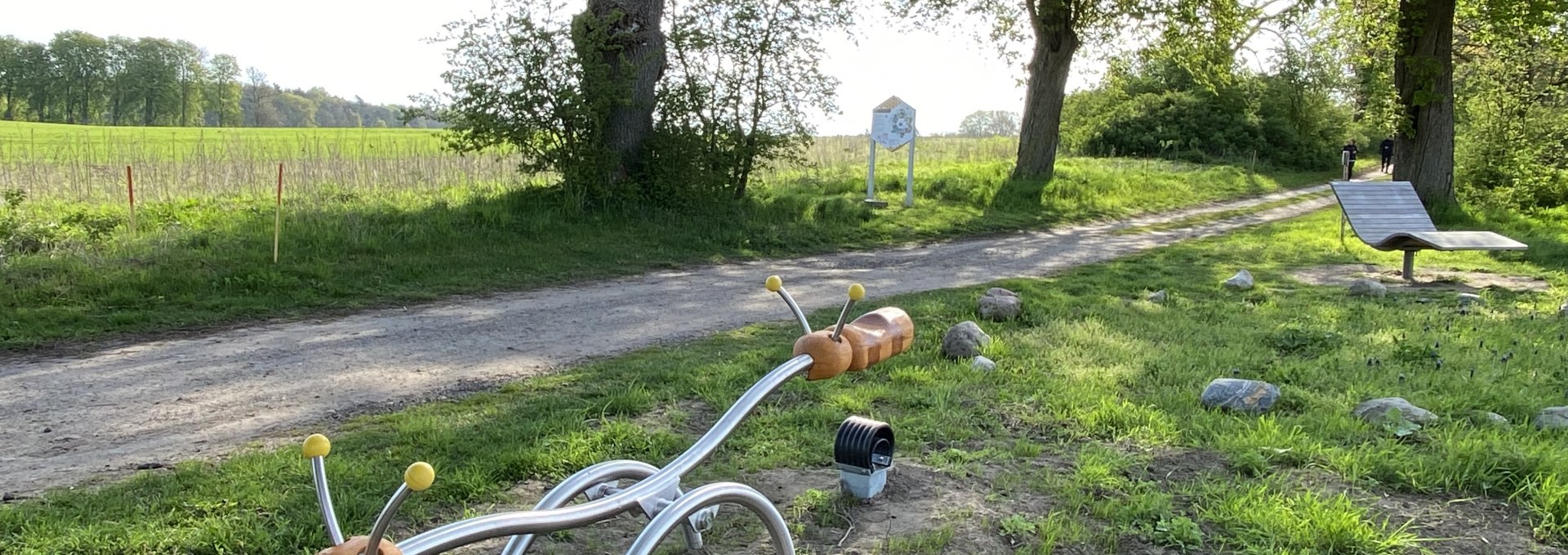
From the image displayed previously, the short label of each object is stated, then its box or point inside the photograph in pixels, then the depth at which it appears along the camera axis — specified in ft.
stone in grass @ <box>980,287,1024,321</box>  21.91
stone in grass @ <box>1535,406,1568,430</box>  13.42
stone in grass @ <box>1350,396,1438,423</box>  13.82
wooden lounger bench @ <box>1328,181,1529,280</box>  30.48
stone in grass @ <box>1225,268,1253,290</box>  28.19
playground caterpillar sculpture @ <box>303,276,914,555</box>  3.85
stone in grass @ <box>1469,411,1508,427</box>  13.73
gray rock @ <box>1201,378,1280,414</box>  14.51
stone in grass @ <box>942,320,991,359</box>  18.08
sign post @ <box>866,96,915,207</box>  53.57
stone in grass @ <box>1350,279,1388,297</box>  26.91
